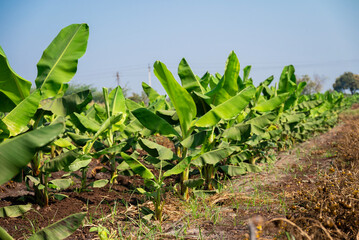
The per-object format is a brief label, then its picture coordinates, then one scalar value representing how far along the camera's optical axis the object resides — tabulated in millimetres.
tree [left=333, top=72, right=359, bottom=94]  94625
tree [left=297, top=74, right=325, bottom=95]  80312
